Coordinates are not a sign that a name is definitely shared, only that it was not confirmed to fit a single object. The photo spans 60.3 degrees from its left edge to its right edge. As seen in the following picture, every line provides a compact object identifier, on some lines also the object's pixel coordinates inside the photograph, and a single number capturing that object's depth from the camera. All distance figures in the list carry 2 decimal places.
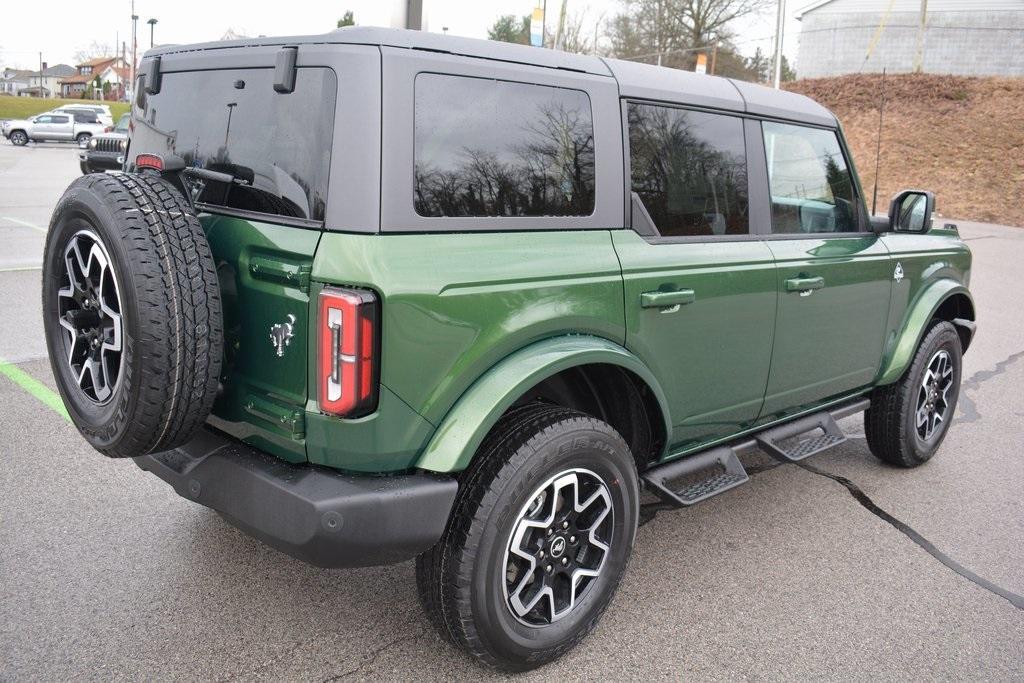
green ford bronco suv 2.43
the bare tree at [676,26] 44.53
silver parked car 39.75
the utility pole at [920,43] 33.75
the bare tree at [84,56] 130.88
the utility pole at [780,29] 23.44
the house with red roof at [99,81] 88.19
